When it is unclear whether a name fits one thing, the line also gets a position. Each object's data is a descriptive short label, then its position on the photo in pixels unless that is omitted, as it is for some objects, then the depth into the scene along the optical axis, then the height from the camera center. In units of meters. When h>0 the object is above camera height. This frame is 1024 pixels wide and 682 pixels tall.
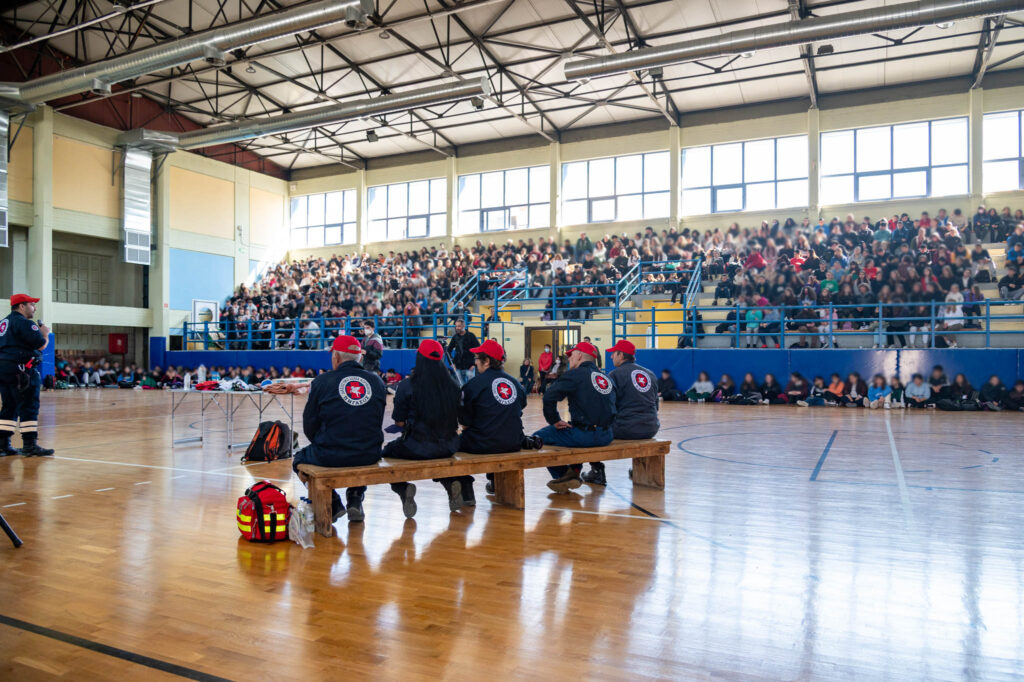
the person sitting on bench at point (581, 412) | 6.20 -0.64
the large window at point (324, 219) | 33.12 +5.93
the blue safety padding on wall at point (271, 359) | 22.42 -0.69
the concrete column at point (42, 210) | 24.25 +4.59
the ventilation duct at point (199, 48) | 15.38 +7.34
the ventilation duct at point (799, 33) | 14.60 +7.08
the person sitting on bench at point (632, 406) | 6.69 -0.64
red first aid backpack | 4.73 -1.22
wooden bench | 4.88 -1.01
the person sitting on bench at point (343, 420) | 5.03 -0.58
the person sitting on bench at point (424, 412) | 5.39 -0.56
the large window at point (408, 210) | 30.98 +5.98
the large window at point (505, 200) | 28.75 +6.00
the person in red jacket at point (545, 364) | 19.06 -0.65
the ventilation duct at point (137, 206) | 26.91 +5.31
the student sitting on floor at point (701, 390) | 17.98 -1.28
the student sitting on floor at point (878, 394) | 15.92 -1.23
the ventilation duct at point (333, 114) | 19.81 +7.24
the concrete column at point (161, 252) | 28.23 +3.61
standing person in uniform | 8.16 -0.39
